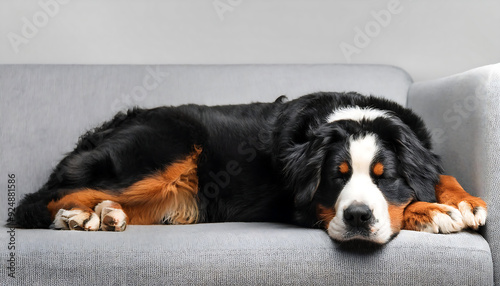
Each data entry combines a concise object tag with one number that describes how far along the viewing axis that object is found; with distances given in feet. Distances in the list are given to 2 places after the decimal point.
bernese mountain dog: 7.34
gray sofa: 6.48
